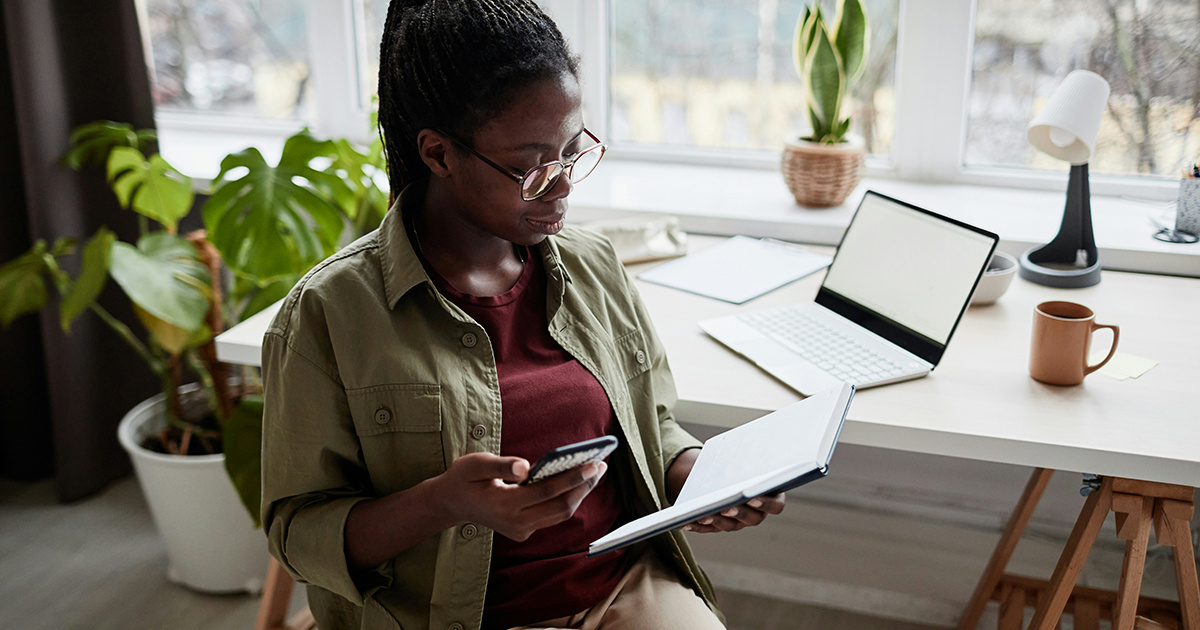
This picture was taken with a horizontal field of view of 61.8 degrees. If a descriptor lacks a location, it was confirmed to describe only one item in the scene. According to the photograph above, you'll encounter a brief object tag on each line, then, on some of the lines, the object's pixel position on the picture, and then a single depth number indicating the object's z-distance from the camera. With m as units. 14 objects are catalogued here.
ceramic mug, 1.27
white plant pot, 1.87
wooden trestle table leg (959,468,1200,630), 1.22
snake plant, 1.86
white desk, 1.15
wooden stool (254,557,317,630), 1.55
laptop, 1.34
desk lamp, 1.60
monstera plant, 1.61
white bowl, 1.57
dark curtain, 2.03
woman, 1.00
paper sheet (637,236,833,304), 1.66
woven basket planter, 1.93
